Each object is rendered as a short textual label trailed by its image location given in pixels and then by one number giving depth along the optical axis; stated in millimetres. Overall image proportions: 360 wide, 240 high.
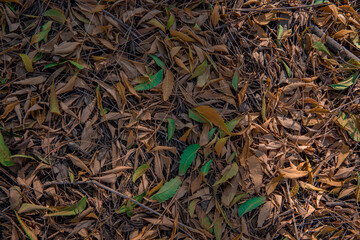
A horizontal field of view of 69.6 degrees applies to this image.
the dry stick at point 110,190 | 1055
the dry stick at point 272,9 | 1232
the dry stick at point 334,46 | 1332
